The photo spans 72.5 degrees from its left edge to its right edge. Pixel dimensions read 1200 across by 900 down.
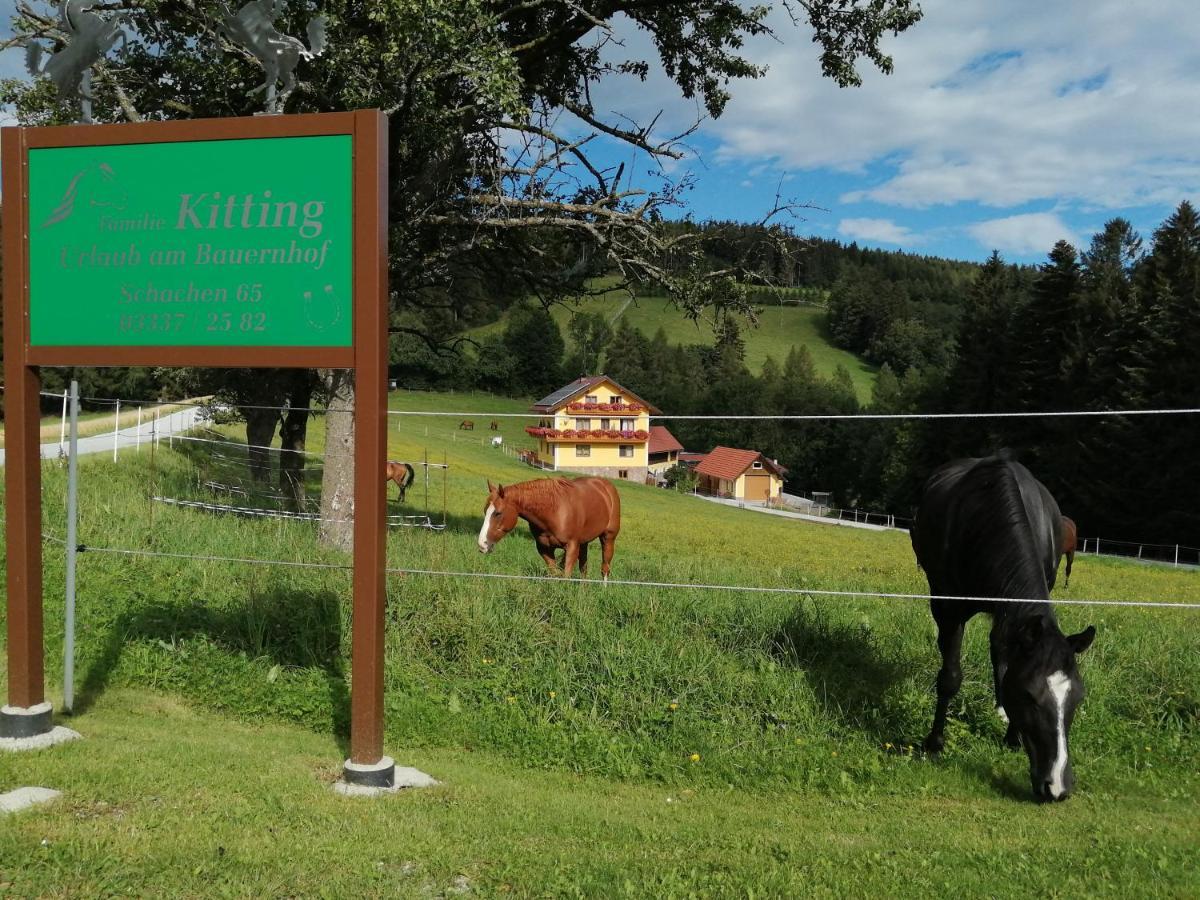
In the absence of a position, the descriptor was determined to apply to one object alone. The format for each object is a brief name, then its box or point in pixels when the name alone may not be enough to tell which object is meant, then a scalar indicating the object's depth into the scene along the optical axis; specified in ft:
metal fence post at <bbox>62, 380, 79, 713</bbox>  18.22
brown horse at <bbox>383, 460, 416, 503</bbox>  47.55
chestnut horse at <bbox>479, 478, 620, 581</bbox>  28.14
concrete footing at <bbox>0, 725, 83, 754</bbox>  15.88
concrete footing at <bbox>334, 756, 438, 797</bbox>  14.66
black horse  14.84
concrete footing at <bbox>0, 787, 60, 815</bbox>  12.76
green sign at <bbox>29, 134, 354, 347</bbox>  15.30
